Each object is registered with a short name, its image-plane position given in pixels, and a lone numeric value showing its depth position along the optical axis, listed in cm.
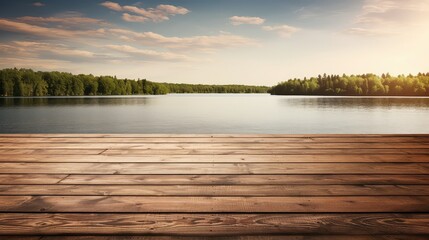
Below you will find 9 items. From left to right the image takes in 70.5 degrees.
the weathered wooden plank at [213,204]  166
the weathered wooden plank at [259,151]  301
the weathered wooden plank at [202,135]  390
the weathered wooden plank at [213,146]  326
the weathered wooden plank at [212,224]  143
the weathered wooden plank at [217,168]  238
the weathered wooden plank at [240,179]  212
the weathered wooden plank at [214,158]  272
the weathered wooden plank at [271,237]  137
